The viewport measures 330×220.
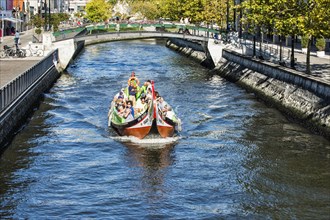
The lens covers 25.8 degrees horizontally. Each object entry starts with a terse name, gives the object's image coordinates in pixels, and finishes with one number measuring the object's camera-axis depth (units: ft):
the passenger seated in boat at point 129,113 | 124.67
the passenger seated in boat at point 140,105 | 124.96
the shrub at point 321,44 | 204.77
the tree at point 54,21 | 358.80
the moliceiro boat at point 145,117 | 122.31
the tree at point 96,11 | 582.35
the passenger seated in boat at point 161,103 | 125.29
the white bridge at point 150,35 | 253.44
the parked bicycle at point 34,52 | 229.86
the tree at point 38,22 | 361.71
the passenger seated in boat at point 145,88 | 133.59
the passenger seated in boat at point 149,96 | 123.94
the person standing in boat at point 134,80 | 140.61
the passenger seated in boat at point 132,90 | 137.28
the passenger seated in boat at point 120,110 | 126.75
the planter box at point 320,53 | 205.26
